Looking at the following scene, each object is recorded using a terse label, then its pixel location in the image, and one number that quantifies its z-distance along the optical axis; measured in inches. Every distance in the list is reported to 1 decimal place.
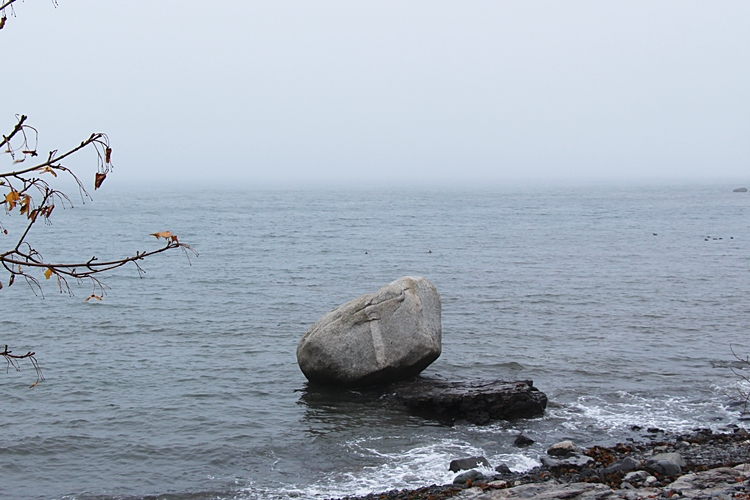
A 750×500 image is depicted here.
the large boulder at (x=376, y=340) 742.5
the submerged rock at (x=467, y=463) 569.9
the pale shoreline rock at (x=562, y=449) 597.6
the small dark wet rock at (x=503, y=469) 563.8
